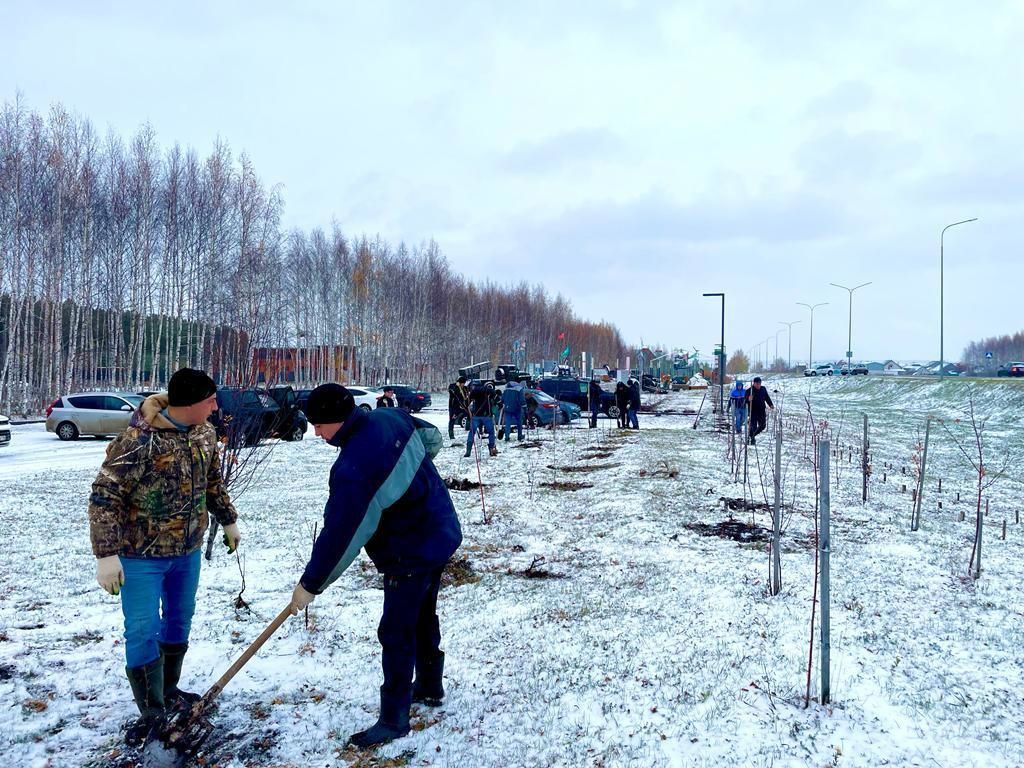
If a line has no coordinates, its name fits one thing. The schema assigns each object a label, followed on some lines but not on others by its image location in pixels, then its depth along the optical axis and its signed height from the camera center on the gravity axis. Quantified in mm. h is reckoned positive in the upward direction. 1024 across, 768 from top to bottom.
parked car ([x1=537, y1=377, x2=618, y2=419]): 28094 +284
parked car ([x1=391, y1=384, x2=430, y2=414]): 25562 -113
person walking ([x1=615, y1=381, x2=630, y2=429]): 21031 -13
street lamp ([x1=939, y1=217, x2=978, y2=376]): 38275 +5134
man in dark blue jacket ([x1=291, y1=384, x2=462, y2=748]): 2994 -562
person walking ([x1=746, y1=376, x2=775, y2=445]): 15086 -73
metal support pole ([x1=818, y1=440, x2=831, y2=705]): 3611 -889
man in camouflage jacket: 2990 -582
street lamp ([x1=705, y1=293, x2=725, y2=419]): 24472 +1347
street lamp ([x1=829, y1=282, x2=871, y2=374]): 56828 +5274
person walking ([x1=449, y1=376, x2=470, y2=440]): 14789 -121
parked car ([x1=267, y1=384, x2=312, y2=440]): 16938 -282
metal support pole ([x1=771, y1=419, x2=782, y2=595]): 5125 -1153
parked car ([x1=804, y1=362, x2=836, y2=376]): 81812 +4032
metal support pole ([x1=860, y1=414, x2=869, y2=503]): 9352 -845
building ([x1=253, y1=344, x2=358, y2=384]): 46741 +2096
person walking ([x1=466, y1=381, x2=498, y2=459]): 13938 -211
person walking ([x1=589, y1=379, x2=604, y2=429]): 21133 -44
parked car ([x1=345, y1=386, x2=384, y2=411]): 24648 -64
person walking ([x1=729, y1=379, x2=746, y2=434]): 16050 -19
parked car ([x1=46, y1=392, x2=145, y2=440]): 18625 -682
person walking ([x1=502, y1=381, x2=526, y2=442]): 17062 -168
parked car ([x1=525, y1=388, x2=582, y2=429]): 20875 -375
